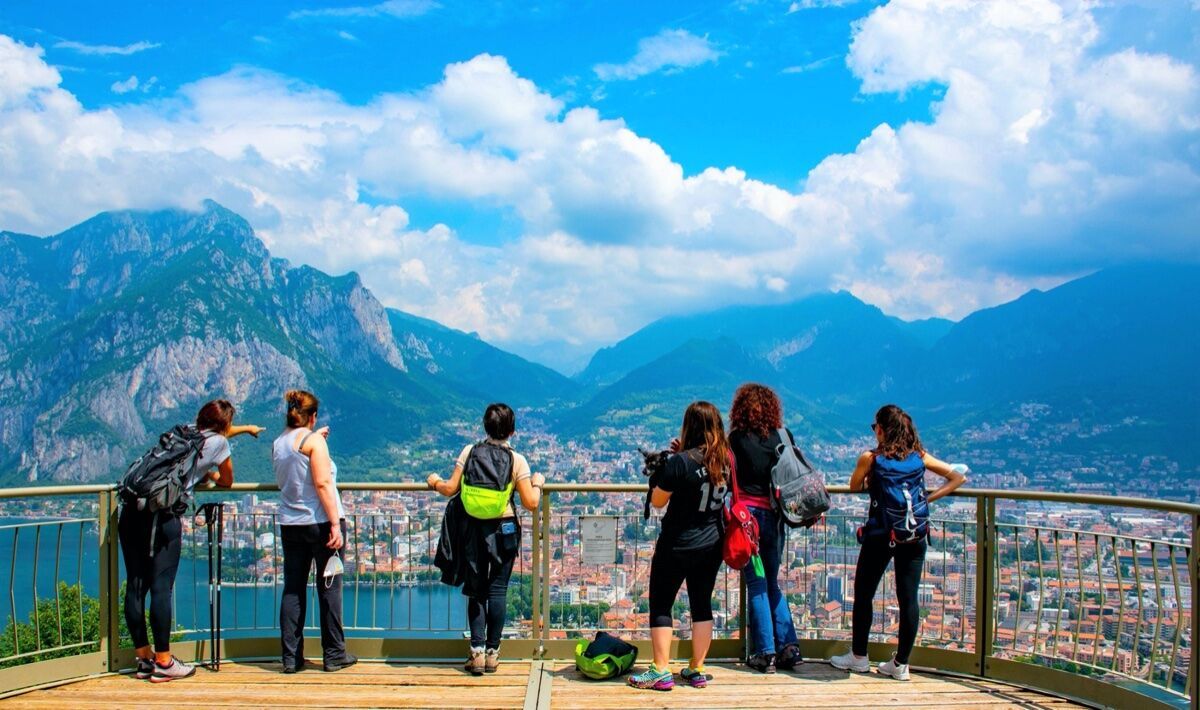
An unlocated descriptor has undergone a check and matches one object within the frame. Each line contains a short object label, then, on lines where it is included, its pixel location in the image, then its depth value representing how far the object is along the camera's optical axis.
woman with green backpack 5.62
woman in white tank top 5.54
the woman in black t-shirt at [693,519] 5.18
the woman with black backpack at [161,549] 5.44
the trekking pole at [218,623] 5.84
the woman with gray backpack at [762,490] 5.64
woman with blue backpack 5.52
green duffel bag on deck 5.72
